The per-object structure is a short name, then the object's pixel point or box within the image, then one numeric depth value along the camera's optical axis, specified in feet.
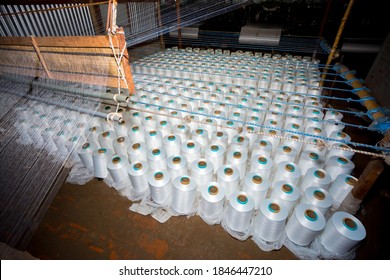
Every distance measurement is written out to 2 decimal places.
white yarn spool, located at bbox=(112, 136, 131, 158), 7.85
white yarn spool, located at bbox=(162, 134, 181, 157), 7.70
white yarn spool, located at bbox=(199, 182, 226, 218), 5.88
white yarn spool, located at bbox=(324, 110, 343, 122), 8.77
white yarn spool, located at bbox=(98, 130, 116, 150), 8.14
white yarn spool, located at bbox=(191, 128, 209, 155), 7.91
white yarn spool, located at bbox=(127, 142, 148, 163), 7.31
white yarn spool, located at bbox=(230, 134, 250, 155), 7.32
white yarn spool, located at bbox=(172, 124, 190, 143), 8.41
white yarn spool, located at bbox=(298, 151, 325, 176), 6.94
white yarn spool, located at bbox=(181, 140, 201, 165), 7.23
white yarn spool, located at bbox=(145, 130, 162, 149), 7.92
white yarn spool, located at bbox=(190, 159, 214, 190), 6.50
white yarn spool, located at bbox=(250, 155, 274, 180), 6.58
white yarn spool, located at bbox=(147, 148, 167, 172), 7.07
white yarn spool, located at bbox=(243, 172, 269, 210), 5.96
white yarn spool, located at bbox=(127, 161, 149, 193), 6.70
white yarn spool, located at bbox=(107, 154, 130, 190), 7.09
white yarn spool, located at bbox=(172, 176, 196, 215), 6.13
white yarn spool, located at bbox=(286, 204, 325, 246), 5.12
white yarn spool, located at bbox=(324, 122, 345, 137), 8.29
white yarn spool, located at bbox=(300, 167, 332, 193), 6.14
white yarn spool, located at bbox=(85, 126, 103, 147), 8.52
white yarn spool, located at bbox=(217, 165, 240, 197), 6.24
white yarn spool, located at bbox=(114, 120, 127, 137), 8.64
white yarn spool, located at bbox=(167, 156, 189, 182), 6.72
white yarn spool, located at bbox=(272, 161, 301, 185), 6.33
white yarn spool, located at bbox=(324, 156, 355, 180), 6.54
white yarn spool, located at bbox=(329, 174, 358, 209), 6.03
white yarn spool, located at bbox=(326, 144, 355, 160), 6.96
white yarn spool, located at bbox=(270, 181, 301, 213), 5.68
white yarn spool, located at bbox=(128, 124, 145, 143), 8.14
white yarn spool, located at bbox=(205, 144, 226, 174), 7.09
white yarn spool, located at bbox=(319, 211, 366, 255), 4.88
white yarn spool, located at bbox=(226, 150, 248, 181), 6.83
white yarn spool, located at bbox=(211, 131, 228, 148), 7.77
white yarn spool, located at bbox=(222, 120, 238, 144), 8.29
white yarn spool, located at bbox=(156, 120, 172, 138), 8.57
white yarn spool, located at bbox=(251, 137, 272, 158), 7.32
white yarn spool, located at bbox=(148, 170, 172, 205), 6.33
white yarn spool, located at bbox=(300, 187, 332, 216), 5.55
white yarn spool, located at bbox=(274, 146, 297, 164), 7.11
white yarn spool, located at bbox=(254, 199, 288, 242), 5.31
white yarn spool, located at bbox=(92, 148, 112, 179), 7.43
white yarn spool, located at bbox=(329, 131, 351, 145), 7.43
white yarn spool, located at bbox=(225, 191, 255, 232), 5.55
